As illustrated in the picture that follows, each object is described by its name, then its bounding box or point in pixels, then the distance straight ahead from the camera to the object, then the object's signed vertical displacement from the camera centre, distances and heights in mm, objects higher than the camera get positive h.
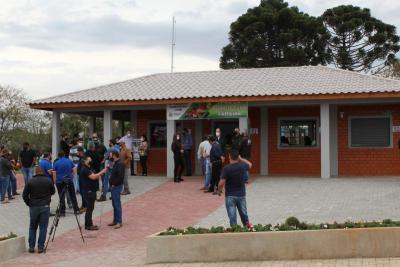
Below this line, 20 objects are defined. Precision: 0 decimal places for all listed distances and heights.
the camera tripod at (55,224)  10572 -1546
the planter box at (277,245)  8211 -1556
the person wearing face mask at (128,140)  18609 +28
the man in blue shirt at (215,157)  15172 -450
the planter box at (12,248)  9586 -1806
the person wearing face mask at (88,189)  11563 -969
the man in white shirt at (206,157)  15798 -468
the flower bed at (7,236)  9905 -1644
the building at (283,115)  18125 +847
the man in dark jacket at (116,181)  11492 -796
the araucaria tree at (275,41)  39844 +6937
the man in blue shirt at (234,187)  9531 -780
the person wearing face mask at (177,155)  17406 -445
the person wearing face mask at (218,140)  16650 +0
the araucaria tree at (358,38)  37906 +6767
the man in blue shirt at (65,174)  12789 -722
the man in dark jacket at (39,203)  10102 -1075
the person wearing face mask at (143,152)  19531 -383
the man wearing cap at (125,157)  12305 -371
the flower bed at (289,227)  8555 -1328
